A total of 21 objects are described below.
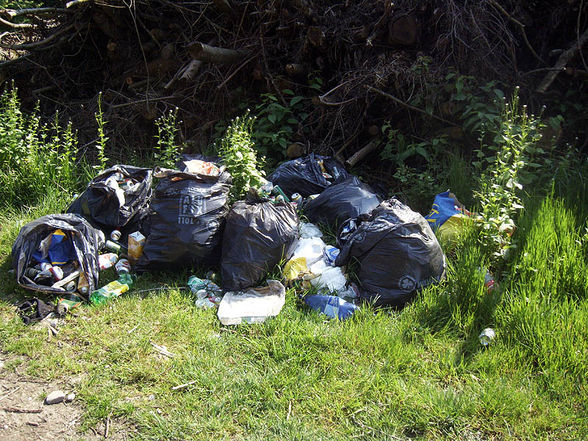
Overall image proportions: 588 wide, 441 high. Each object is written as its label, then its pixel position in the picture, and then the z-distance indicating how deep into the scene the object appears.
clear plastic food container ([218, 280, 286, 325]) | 3.05
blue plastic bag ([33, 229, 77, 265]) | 3.42
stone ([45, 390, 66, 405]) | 2.53
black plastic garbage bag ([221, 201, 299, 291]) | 3.31
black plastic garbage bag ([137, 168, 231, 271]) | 3.45
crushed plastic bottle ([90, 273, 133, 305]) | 3.26
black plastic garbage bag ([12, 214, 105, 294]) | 3.31
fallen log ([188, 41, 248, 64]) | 4.70
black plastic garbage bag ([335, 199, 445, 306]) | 3.15
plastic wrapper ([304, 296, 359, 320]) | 3.07
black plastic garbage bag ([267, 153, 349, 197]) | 4.30
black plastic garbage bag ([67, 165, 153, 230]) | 3.82
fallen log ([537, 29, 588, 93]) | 4.47
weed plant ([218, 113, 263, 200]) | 3.90
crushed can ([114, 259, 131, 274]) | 3.56
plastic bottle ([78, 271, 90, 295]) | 3.28
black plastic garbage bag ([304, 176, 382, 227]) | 3.86
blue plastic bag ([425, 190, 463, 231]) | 3.68
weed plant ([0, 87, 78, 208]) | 4.43
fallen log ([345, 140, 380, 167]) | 4.66
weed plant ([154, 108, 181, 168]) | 4.29
